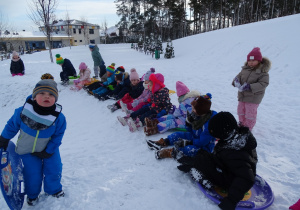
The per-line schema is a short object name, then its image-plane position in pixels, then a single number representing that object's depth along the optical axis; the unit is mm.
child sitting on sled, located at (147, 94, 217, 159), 2988
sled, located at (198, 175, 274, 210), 2193
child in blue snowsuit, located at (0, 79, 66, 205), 2229
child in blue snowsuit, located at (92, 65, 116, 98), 7219
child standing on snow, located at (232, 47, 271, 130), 3723
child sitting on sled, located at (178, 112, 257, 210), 2008
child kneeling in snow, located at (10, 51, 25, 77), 11141
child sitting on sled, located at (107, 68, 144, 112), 5883
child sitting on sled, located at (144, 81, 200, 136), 4018
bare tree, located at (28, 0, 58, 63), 16791
